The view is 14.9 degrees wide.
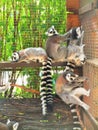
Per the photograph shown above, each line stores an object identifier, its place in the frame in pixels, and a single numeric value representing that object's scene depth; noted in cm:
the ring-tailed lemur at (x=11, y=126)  261
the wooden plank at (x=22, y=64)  310
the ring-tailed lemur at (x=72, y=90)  283
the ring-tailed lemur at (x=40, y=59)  307
